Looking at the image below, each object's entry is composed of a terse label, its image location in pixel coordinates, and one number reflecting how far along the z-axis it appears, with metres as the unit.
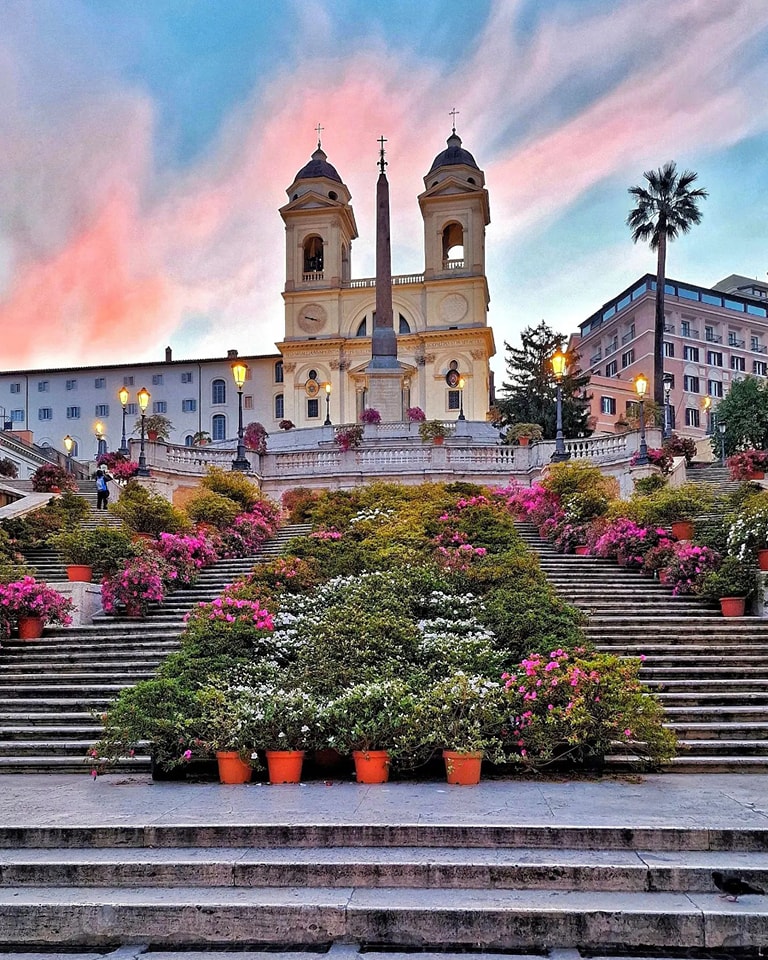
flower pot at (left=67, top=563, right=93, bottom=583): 14.49
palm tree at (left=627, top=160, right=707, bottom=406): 49.41
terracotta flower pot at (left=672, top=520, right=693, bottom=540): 16.91
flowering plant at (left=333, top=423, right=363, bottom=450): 30.81
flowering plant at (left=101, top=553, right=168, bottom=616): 13.88
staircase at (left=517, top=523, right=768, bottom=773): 8.92
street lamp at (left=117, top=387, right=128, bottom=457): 27.12
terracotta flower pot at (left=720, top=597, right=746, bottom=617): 13.19
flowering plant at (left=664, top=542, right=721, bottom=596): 14.33
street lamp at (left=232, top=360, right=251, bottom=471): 26.92
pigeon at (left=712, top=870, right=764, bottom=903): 5.35
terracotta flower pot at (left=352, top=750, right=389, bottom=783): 7.95
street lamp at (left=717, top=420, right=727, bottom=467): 40.47
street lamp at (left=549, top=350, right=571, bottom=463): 26.29
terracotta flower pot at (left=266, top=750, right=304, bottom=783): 8.02
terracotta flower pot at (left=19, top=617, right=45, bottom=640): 13.02
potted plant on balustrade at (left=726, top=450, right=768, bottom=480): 25.83
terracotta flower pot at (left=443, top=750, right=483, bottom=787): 7.72
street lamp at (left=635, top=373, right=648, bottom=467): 25.06
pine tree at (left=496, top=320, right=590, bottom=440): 45.25
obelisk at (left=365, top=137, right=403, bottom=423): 47.84
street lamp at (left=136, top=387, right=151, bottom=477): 25.94
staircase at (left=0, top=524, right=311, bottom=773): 9.55
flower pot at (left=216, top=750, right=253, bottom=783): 8.00
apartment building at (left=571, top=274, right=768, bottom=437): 77.19
